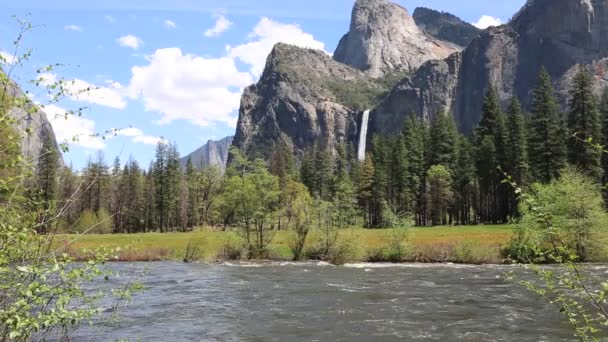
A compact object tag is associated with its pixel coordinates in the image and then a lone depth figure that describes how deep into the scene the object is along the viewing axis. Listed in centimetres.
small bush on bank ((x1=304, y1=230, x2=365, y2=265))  4256
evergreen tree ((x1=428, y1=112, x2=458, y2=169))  8975
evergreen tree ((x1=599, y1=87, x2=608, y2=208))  6938
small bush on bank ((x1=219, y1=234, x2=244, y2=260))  4653
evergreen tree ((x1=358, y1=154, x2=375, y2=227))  9819
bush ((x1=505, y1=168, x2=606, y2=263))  3838
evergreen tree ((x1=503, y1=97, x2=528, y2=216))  7525
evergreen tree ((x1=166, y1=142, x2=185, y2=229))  10386
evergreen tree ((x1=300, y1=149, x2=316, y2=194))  11350
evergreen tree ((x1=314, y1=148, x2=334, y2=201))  11181
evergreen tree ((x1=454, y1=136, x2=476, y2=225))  8675
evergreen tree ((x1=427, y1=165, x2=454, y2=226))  8362
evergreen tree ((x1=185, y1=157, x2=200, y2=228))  11100
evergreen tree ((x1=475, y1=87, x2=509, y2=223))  7994
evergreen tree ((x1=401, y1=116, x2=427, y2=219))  9050
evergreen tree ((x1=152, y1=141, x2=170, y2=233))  10288
